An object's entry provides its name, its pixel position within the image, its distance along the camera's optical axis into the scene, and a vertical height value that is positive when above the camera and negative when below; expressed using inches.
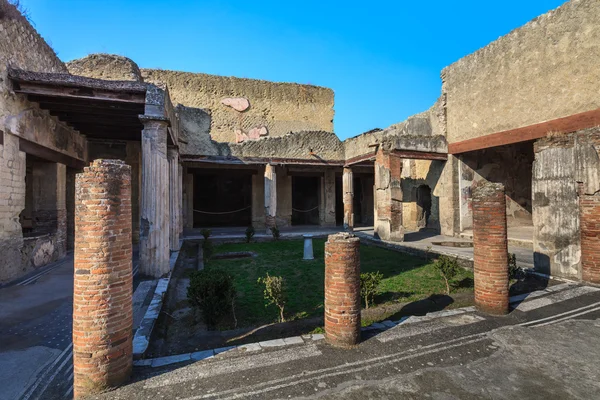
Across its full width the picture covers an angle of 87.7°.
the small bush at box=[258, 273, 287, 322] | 177.9 -49.1
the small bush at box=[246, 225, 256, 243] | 479.9 -44.7
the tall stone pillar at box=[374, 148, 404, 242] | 447.2 +8.9
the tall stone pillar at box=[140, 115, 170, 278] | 263.7 +4.1
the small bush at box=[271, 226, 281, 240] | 498.3 -45.3
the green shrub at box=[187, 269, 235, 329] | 173.5 -50.9
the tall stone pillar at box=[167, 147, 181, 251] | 387.5 +12.2
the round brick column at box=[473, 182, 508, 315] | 172.7 -28.3
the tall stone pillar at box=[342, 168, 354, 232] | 581.3 +10.9
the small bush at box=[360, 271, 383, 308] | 202.2 -53.8
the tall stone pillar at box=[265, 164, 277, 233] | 540.1 +15.7
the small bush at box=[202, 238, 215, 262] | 370.4 -55.8
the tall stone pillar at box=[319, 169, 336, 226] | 673.0 +11.1
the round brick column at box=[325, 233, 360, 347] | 138.0 -39.7
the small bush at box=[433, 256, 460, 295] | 227.8 -48.3
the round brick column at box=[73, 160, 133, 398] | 105.9 -27.5
